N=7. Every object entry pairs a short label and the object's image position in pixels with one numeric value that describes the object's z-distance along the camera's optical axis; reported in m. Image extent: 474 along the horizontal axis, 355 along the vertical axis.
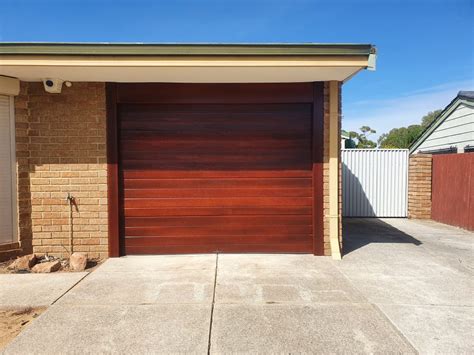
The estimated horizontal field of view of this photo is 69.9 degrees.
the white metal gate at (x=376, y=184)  10.77
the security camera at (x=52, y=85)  5.26
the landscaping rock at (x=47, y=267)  4.98
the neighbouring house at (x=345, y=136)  17.38
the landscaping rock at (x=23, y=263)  5.14
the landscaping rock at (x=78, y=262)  5.11
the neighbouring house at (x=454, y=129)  9.81
